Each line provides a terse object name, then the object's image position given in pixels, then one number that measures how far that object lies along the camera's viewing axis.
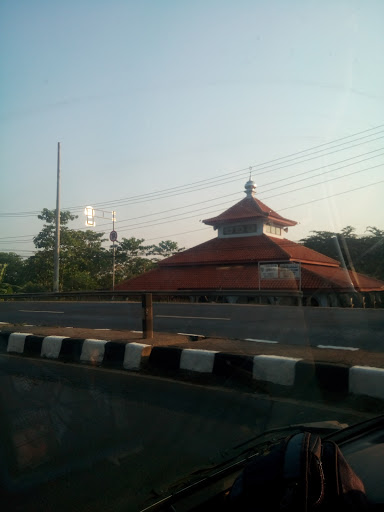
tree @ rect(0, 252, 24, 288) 27.40
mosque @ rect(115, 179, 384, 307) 17.44
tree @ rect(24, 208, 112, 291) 34.44
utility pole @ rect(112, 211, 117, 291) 36.48
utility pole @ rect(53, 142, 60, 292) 30.26
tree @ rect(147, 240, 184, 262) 38.75
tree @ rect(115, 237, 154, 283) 39.91
